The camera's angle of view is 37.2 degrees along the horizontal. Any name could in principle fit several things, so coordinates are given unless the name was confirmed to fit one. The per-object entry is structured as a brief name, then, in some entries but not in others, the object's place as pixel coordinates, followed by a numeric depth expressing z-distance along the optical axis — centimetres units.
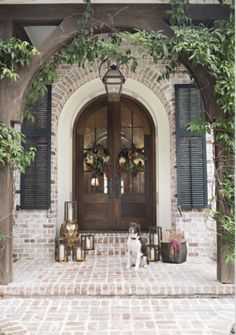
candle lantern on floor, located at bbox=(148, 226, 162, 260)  477
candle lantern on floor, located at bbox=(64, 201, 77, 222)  491
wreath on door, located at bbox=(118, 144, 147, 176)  556
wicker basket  457
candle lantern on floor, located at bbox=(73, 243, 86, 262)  465
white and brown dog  420
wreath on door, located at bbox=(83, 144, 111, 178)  557
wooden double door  563
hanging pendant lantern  397
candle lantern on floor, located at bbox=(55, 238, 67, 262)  466
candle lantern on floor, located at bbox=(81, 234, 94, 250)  491
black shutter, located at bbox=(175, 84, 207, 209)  495
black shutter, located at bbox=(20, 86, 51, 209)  497
